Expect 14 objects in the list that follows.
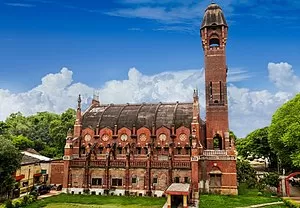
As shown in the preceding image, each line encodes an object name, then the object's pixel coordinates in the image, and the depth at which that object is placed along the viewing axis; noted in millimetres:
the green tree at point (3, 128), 55388
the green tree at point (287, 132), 34156
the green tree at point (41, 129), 69000
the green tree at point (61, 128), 58719
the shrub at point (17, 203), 27947
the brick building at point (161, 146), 35344
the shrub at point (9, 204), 26641
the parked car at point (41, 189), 36469
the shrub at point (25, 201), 29436
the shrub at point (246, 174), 39875
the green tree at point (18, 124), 68756
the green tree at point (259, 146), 59969
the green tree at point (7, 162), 28284
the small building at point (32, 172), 36500
